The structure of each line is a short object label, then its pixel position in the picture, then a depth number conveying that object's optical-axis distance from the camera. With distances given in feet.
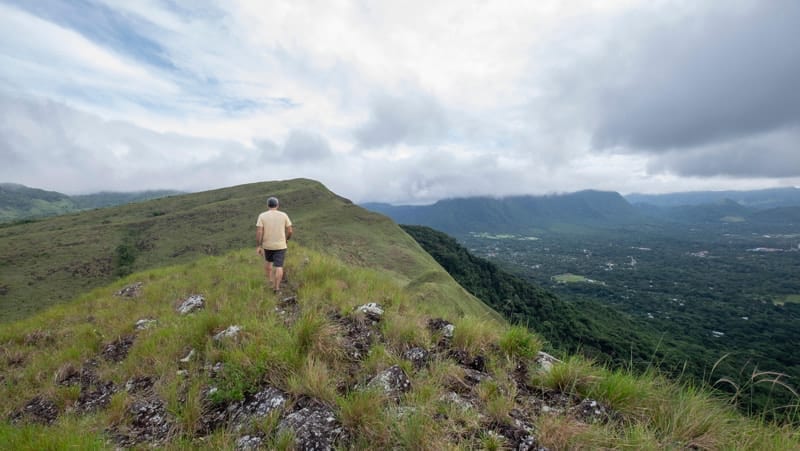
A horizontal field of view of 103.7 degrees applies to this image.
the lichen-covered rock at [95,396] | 18.26
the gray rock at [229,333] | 21.09
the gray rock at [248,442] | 12.80
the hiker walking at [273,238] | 33.24
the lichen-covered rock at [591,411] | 13.57
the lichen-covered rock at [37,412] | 17.75
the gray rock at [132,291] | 41.37
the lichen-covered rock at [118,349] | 24.27
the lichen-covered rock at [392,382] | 15.10
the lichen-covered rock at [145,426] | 14.17
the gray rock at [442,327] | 21.15
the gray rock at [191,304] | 30.32
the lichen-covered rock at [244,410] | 14.51
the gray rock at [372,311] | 23.22
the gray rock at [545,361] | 17.43
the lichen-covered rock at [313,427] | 12.43
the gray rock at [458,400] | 13.89
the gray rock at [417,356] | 17.91
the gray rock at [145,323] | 27.96
